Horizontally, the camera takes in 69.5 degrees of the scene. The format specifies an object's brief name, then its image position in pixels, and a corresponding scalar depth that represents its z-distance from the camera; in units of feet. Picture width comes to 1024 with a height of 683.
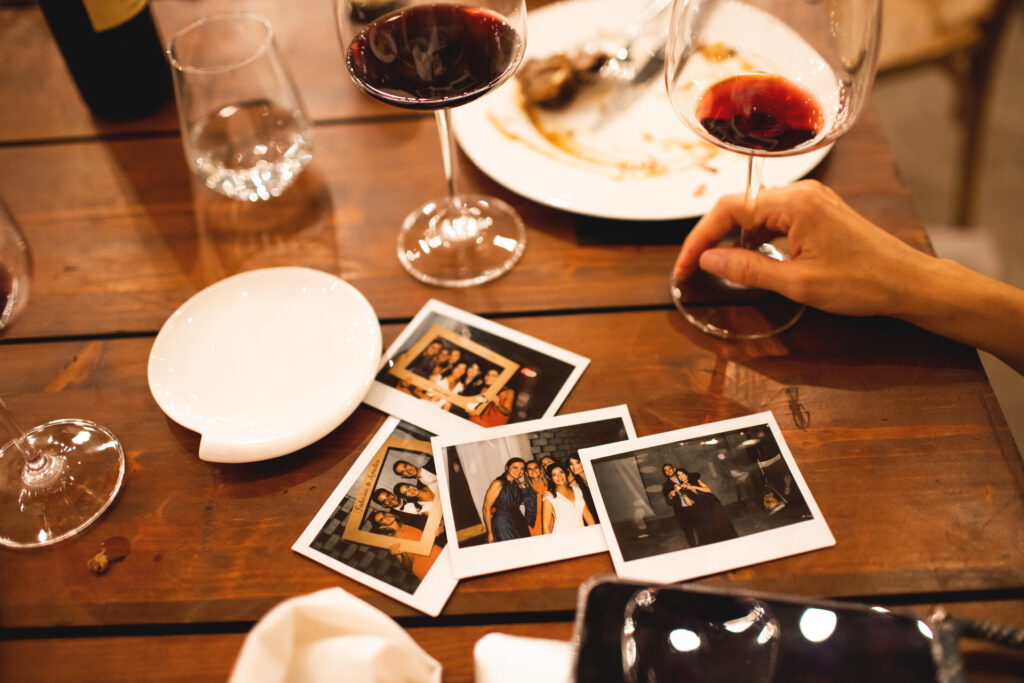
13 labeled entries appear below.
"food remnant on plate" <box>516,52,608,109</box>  3.71
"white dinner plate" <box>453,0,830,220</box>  3.27
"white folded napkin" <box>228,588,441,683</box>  1.83
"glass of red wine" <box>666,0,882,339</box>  2.51
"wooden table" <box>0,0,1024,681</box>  2.23
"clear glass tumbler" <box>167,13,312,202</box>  3.34
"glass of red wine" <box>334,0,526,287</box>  2.60
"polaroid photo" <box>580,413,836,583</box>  2.28
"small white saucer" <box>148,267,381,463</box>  2.59
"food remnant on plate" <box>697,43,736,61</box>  2.68
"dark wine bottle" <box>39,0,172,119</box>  3.29
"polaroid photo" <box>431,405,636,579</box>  2.33
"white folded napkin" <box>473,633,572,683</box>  2.03
